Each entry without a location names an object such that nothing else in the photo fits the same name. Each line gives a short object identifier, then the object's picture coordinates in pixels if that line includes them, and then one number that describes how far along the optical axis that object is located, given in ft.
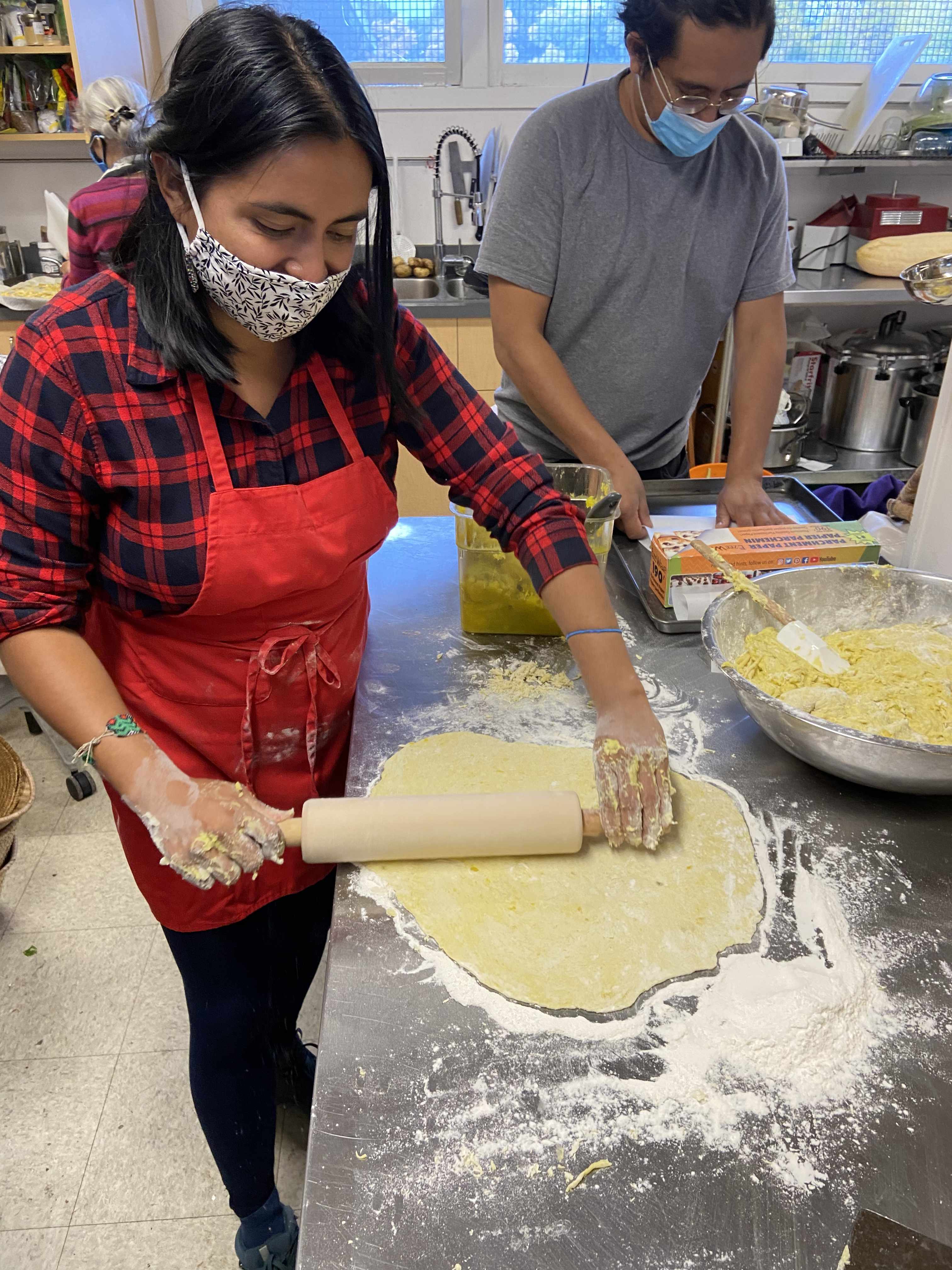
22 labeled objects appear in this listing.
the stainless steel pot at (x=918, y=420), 10.04
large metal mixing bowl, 3.18
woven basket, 6.53
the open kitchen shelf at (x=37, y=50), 10.23
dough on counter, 2.77
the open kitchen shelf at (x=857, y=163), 10.50
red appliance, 10.78
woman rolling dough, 2.96
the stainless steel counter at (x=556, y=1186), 2.11
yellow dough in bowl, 3.51
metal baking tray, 5.27
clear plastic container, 4.40
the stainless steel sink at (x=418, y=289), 11.78
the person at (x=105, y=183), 5.33
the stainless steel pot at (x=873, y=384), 10.43
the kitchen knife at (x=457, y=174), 11.44
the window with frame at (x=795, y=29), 11.48
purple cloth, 6.19
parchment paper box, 4.42
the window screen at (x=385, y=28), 11.60
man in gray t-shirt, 5.41
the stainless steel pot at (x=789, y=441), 10.37
